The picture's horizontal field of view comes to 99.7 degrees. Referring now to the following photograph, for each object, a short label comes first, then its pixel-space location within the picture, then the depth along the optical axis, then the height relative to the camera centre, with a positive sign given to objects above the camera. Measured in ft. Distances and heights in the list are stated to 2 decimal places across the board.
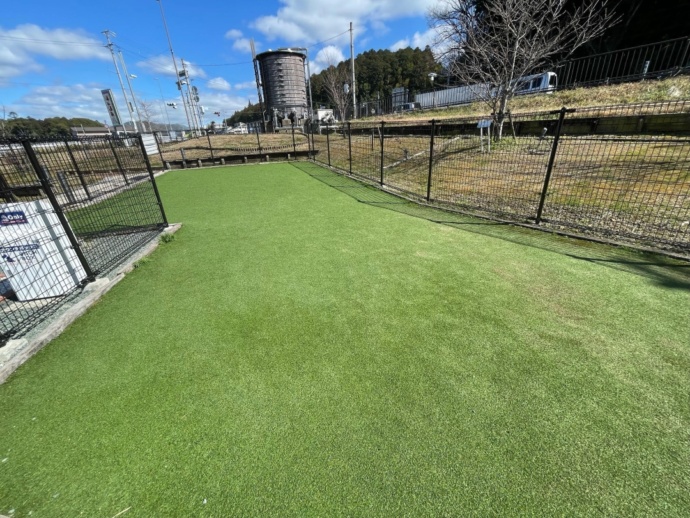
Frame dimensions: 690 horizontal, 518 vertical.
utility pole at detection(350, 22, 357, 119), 87.85 +13.06
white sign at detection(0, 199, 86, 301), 9.19 -3.12
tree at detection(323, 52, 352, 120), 90.07 +11.61
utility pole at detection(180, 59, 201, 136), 112.04 +13.89
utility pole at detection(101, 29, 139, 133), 87.56 +10.19
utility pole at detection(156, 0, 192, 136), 108.87 +12.80
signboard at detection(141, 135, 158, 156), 50.16 -0.74
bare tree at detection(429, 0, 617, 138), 29.60 +7.65
